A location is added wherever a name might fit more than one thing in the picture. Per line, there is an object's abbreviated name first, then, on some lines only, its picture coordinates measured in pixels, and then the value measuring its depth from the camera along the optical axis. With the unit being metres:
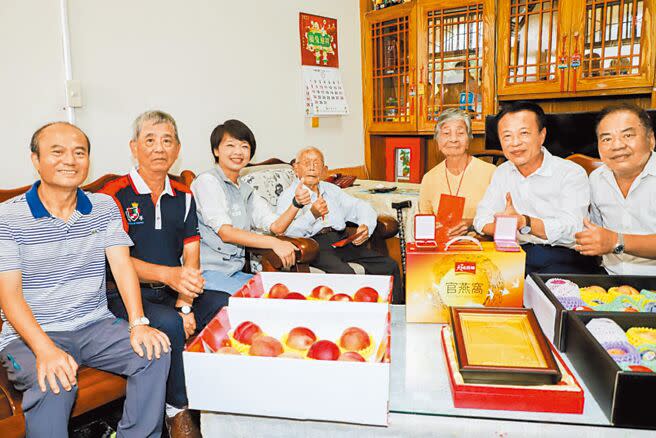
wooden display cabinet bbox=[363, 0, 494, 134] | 3.43
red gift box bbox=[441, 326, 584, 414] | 0.92
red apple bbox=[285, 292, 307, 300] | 1.38
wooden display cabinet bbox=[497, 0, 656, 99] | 2.82
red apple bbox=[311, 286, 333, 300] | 1.41
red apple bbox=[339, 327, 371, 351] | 1.10
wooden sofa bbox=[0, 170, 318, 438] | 1.29
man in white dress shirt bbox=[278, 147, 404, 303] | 2.53
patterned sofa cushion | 2.74
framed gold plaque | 0.94
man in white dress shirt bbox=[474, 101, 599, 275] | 1.84
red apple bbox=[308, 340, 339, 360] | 1.02
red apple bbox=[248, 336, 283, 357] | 1.06
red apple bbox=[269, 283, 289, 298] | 1.41
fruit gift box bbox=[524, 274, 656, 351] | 1.17
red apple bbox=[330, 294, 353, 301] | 1.36
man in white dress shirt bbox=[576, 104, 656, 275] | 1.55
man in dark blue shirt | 1.73
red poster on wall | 3.50
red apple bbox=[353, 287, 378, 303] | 1.36
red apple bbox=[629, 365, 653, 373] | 0.93
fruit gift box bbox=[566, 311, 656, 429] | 0.86
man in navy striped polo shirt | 1.39
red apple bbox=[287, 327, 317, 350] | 1.11
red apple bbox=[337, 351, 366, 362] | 1.01
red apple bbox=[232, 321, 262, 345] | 1.14
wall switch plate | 2.28
